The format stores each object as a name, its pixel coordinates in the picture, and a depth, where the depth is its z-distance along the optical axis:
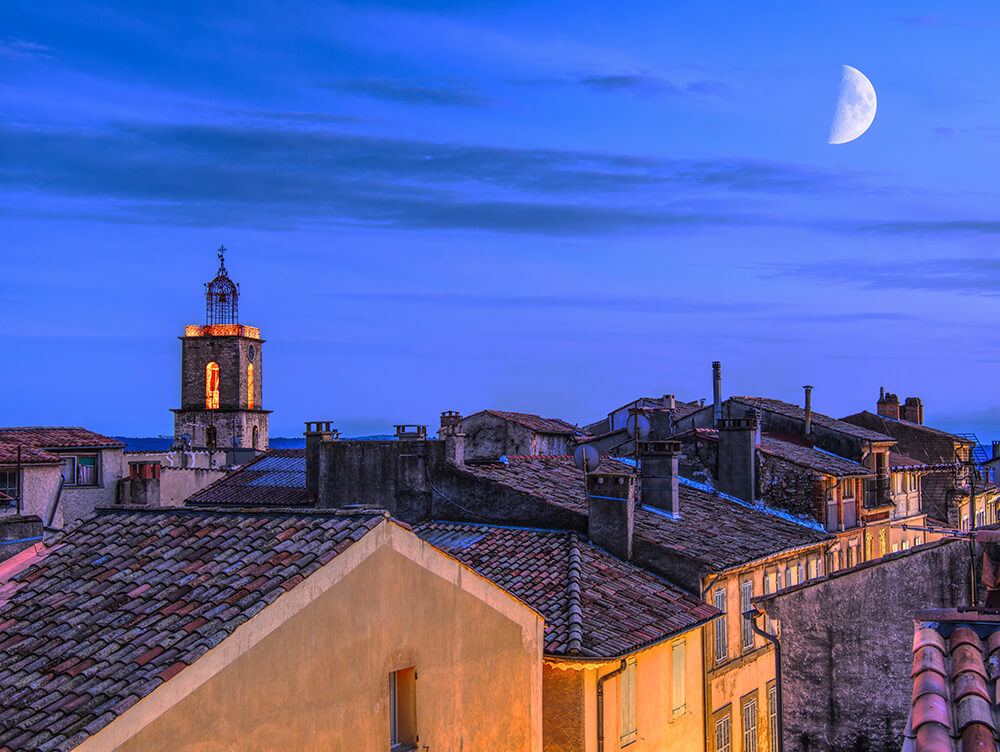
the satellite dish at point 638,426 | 28.97
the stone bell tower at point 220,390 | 95.62
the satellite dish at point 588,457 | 25.97
